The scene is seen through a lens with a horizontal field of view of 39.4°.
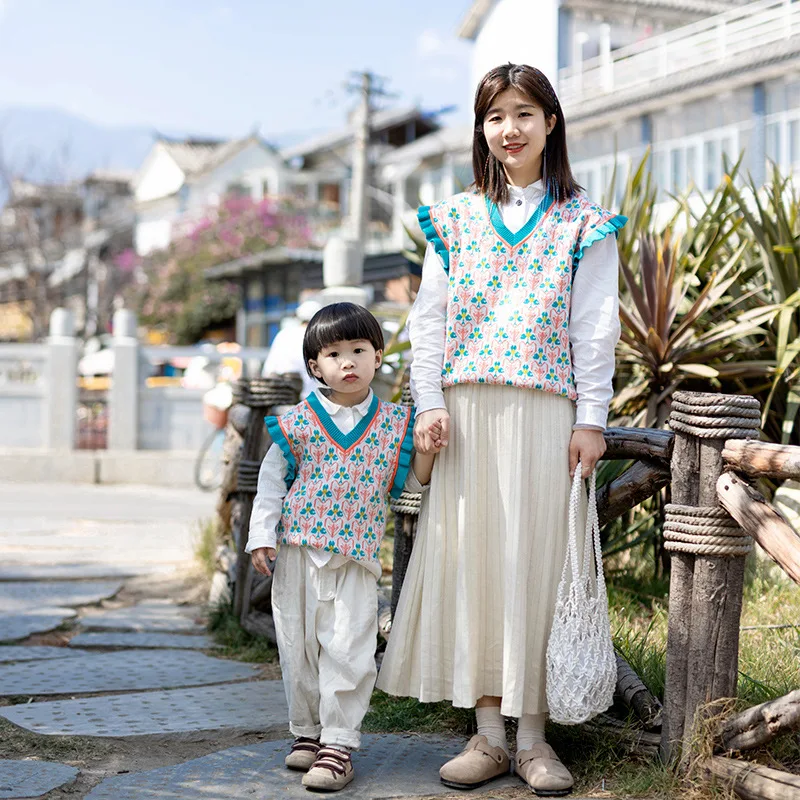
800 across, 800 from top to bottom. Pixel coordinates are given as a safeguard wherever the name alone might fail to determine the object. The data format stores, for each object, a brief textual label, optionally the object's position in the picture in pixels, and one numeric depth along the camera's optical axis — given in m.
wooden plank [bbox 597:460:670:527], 3.08
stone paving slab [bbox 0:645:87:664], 4.33
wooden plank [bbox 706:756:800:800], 2.46
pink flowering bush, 29.09
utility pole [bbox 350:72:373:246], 22.83
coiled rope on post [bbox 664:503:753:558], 2.66
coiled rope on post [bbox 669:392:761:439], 2.66
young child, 2.90
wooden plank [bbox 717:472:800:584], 2.43
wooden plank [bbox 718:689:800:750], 2.49
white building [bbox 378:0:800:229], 17.95
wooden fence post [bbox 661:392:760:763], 2.67
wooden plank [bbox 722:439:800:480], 2.47
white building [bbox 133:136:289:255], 36.41
